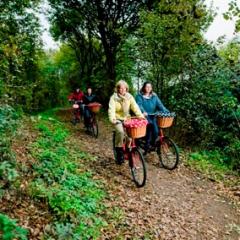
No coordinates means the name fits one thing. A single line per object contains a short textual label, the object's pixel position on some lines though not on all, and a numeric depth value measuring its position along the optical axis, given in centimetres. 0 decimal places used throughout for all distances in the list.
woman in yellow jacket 547
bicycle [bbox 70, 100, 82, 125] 1172
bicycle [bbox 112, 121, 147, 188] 530
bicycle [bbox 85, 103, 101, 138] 909
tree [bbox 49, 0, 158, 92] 1477
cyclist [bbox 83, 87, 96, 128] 959
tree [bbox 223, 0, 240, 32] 617
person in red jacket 1138
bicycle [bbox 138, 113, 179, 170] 596
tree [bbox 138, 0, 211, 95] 828
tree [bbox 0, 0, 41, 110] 520
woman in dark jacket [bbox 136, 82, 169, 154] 613
